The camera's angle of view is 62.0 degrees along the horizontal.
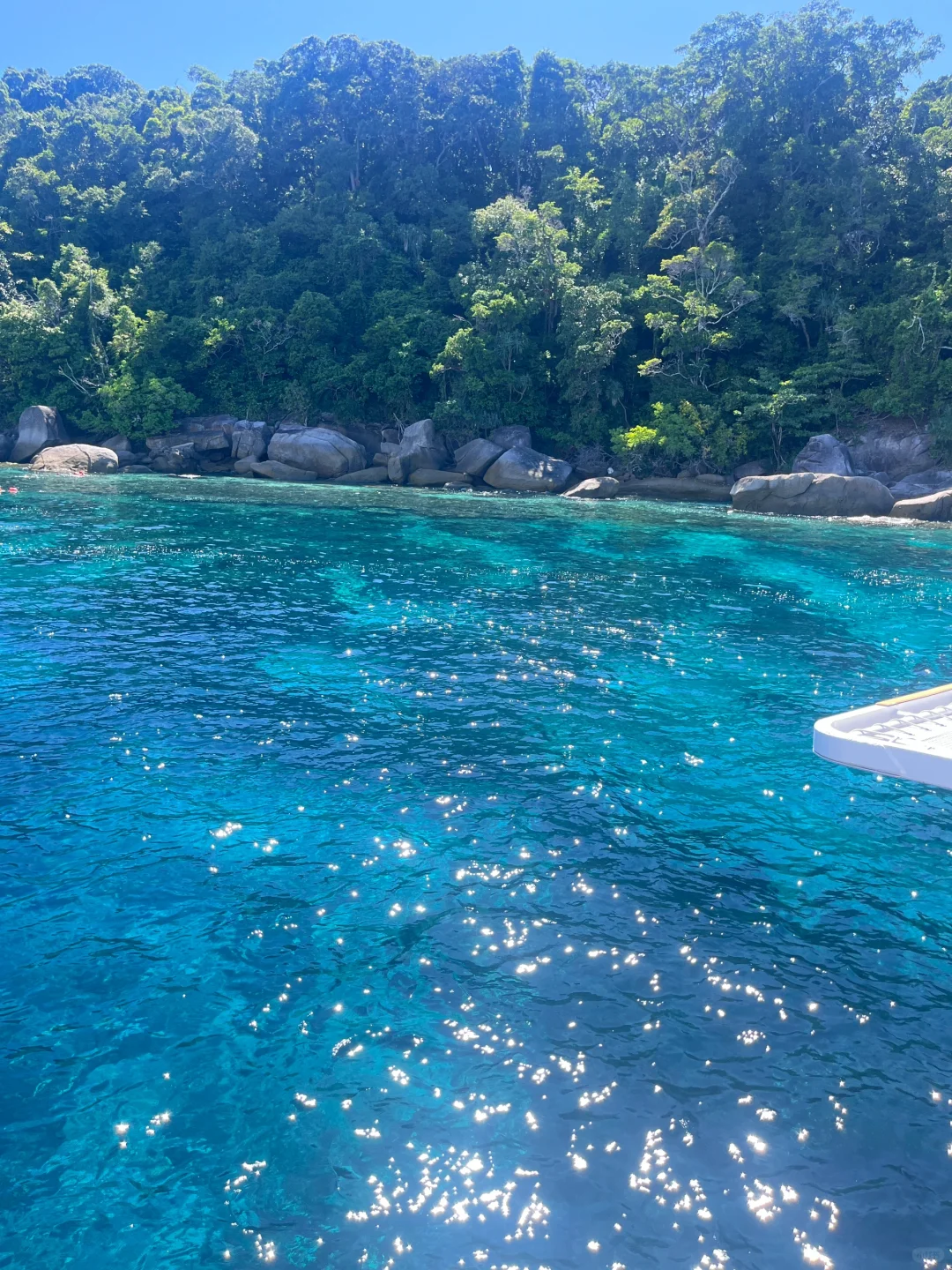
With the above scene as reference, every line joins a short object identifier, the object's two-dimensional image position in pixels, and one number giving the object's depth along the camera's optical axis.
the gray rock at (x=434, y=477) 42.44
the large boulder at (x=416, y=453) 43.38
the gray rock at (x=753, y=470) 39.62
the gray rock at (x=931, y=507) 32.19
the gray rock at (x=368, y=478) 43.45
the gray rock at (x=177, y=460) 45.91
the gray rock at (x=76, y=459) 43.84
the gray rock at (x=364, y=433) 48.47
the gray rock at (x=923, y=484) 34.47
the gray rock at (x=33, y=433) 47.88
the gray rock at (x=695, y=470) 40.03
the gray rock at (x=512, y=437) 43.34
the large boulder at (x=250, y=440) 45.50
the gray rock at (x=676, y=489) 39.09
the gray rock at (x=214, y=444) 46.66
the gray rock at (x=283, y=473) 43.56
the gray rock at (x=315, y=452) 43.69
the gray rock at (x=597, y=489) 39.09
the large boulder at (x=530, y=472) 40.75
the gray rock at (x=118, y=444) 48.47
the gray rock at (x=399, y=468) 43.31
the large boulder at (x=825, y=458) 35.69
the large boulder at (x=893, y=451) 36.28
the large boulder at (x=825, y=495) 33.53
